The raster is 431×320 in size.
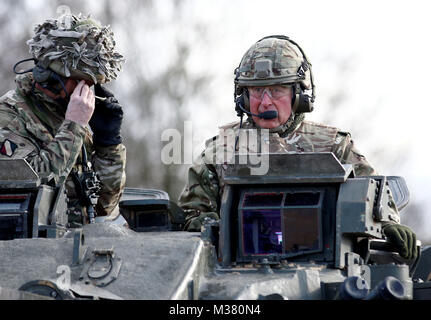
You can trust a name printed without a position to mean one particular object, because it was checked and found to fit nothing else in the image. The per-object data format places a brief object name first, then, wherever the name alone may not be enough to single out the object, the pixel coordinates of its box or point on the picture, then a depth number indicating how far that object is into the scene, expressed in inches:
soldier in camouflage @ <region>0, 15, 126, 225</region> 484.4
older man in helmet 476.4
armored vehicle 337.1
